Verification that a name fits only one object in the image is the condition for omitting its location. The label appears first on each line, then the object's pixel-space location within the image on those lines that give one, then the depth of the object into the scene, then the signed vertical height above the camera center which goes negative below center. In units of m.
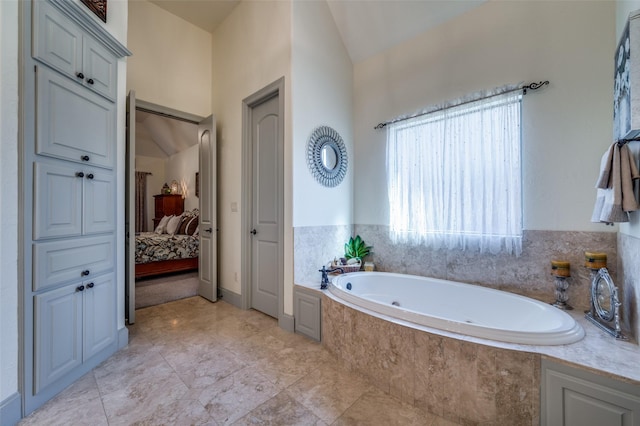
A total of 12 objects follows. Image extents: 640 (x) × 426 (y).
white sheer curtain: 2.08 +0.34
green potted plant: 2.79 -0.42
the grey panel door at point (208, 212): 3.25 +0.04
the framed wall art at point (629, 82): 1.26 +0.71
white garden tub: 1.35 -0.66
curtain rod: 1.99 +1.00
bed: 4.22 -0.59
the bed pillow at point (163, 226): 5.54 -0.24
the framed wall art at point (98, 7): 1.87 +1.55
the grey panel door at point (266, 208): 2.69 +0.08
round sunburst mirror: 2.65 +0.63
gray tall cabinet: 1.46 +0.13
